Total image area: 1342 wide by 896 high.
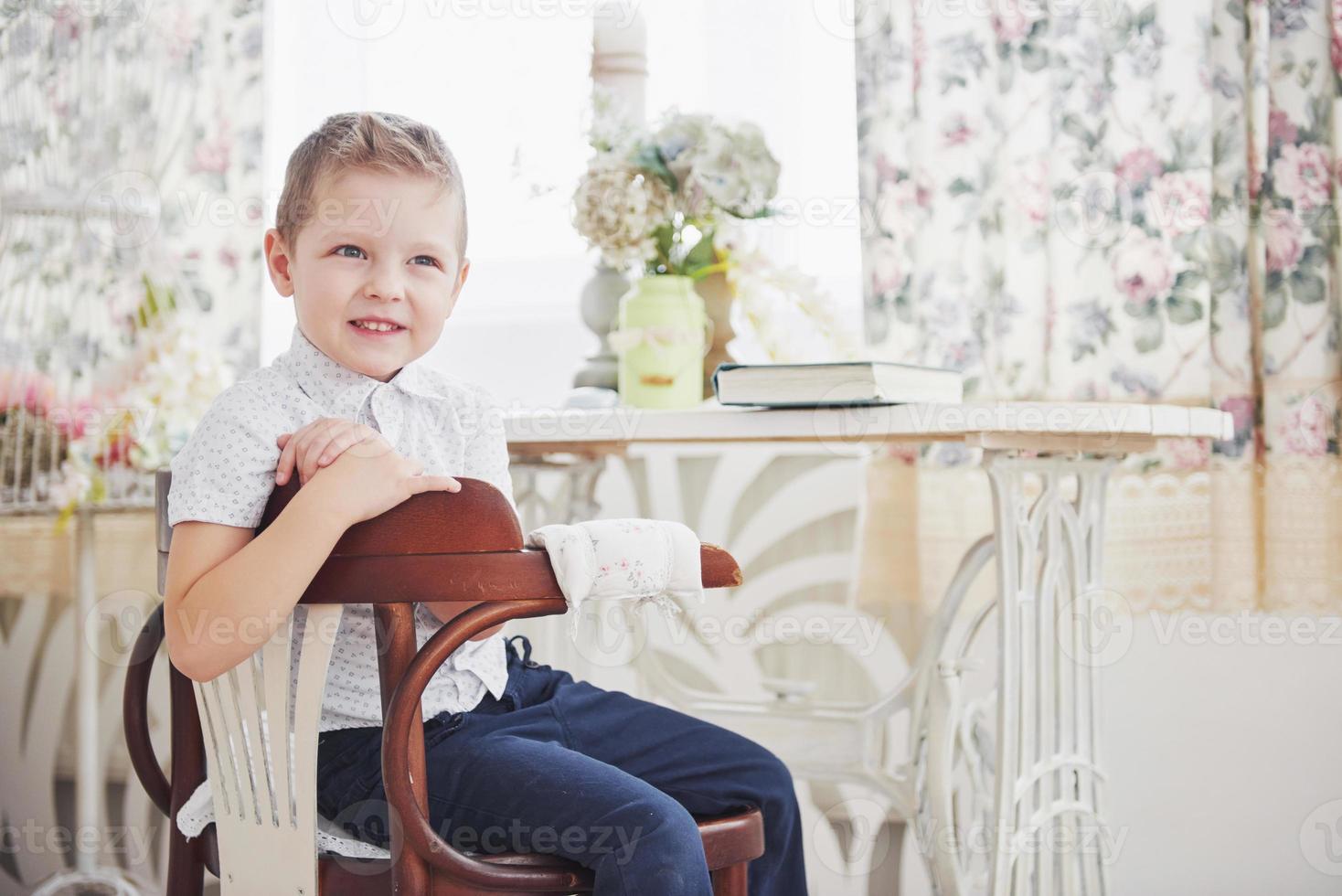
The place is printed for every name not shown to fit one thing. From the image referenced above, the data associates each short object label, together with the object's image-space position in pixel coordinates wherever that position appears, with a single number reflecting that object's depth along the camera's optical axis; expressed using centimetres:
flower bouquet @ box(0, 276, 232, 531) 182
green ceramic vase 153
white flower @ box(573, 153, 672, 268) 156
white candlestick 181
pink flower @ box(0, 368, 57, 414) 200
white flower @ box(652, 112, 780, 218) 155
